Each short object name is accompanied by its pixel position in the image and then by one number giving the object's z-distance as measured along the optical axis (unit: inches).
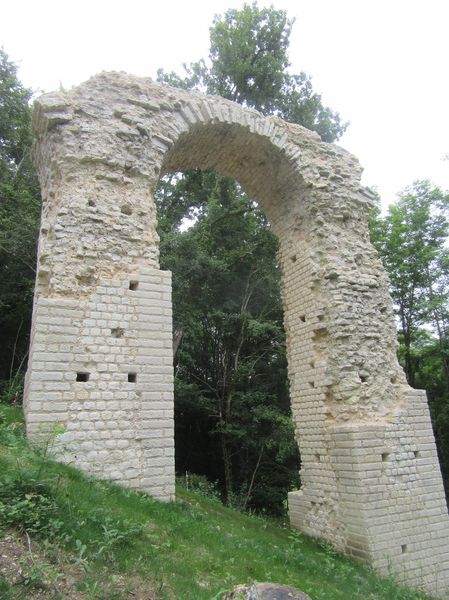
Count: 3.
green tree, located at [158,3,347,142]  735.7
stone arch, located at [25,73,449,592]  223.3
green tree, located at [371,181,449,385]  658.8
